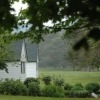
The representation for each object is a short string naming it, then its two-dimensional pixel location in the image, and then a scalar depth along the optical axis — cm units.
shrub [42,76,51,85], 3813
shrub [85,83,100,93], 3020
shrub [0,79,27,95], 2959
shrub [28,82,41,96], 2909
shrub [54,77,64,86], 3321
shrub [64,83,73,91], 3070
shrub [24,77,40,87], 3438
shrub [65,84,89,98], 2859
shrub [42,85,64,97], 2824
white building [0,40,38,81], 4091
